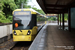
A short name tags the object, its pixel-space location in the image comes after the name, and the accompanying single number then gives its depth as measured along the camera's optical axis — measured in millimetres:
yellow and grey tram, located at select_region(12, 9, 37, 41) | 10180
